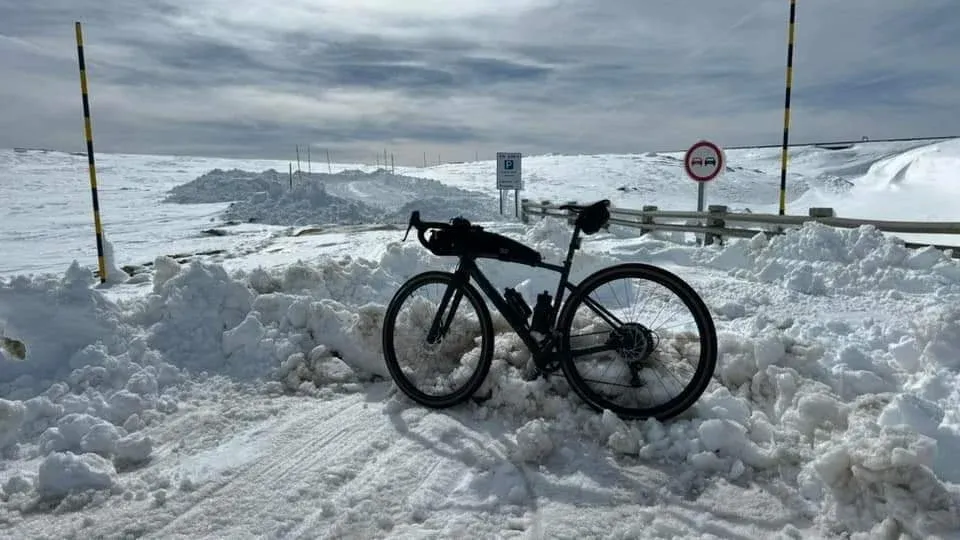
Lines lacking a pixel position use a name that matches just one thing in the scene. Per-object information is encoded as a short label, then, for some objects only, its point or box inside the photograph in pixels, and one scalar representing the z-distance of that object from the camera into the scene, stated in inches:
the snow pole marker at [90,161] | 269.7
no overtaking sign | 376.2
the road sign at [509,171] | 697.0
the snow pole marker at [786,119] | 343.0
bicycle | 132.0
